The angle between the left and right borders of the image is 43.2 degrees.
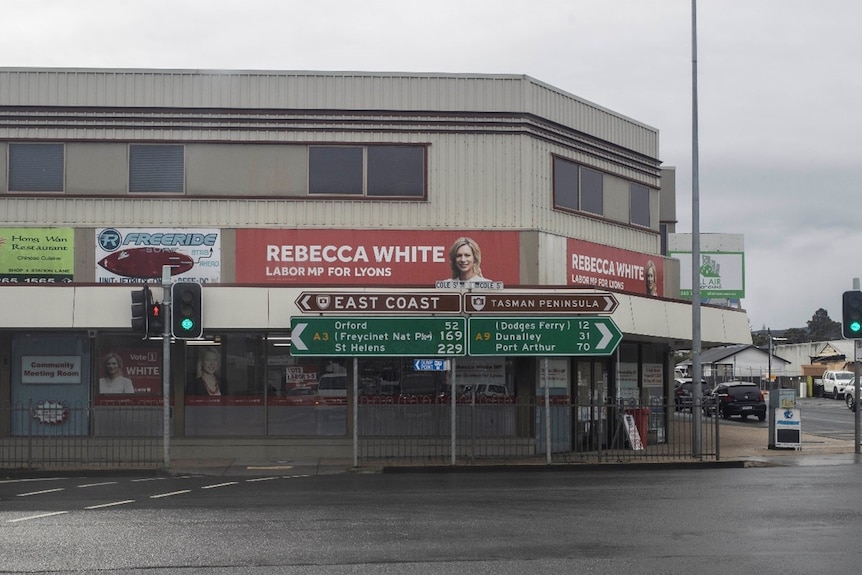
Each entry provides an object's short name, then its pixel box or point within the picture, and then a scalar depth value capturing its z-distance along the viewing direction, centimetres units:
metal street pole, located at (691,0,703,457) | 2241
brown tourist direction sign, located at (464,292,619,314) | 2169
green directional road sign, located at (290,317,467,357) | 2156
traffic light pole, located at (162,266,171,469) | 2088
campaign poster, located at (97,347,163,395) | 2338
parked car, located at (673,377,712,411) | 4446
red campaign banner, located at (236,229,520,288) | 2372
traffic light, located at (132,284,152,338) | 2081
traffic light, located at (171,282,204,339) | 2070
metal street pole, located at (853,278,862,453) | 2408
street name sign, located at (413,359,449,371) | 2339
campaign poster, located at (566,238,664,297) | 2519
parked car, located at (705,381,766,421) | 4284
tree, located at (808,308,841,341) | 14344
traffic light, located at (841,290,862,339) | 2461
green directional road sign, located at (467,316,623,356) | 2180
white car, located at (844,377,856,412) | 5169
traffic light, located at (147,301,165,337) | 2091
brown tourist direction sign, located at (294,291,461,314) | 2152
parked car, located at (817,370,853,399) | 6756
